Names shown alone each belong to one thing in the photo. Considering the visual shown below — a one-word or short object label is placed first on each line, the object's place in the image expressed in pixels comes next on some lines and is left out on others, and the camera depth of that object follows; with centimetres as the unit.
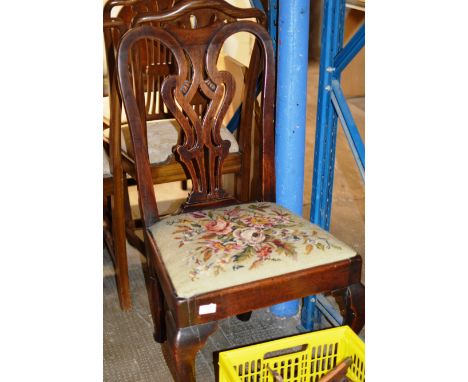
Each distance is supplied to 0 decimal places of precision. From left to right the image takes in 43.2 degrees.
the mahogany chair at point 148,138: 181
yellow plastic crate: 139
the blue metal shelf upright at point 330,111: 156
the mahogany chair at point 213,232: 133
